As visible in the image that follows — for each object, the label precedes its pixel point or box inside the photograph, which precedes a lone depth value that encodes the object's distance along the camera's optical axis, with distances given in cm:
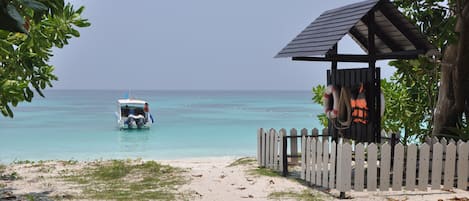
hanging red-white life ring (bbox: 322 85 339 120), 1131
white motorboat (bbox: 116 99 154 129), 5006
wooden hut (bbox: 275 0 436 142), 1037
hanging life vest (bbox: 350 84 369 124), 1046
